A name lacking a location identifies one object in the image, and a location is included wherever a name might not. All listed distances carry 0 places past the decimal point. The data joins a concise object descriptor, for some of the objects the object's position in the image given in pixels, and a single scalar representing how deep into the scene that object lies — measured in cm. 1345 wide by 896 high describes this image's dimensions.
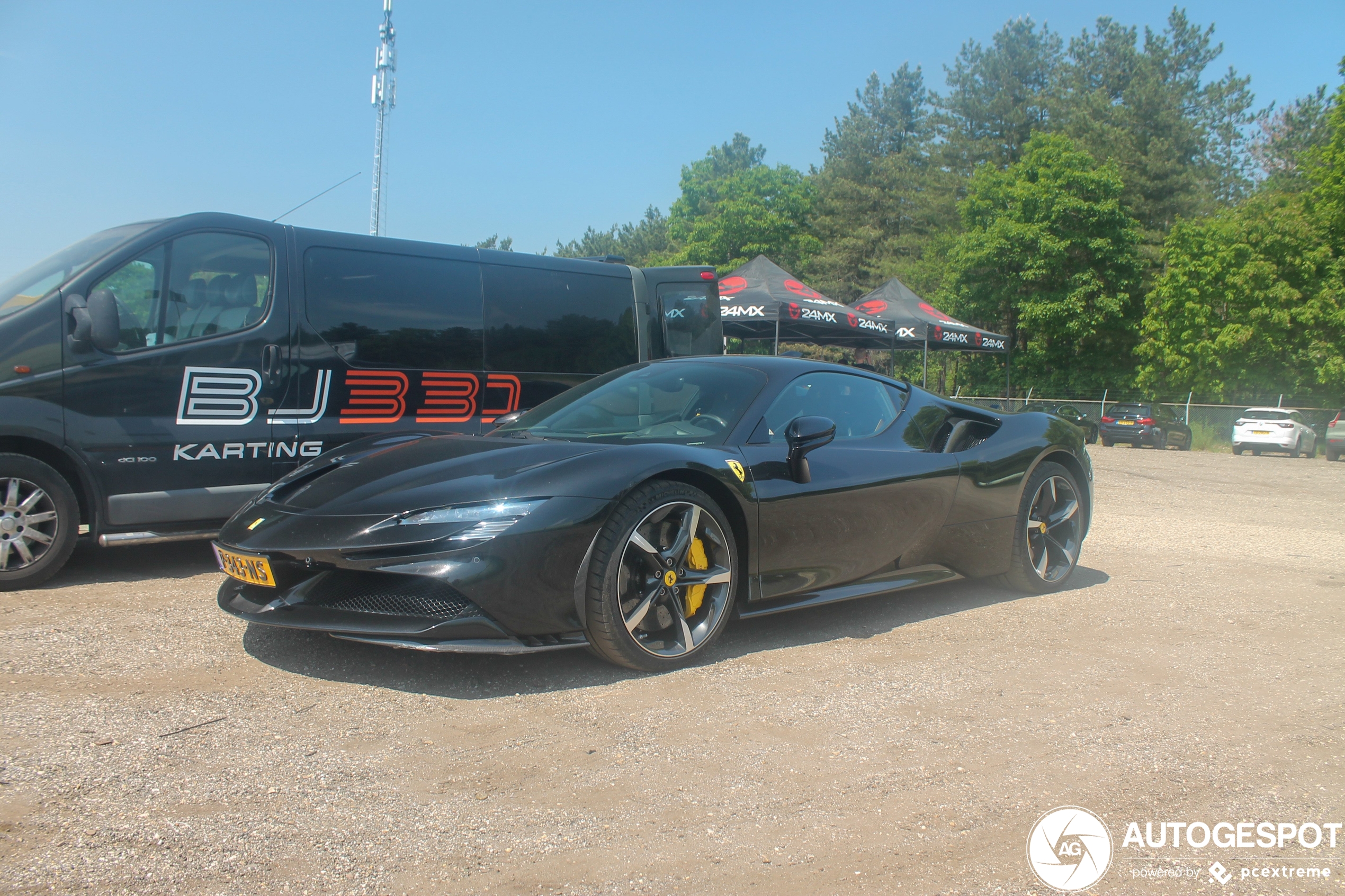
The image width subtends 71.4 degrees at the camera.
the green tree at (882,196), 4831
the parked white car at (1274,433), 2408
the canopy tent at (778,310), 1540
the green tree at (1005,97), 4662
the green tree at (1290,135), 4044
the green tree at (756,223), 5538
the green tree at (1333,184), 2989
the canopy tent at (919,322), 1866
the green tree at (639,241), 8588
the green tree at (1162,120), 3881
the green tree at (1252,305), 2991
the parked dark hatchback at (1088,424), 2852
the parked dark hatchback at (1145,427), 2648
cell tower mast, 2802
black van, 473
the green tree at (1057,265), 3625
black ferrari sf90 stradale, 298
